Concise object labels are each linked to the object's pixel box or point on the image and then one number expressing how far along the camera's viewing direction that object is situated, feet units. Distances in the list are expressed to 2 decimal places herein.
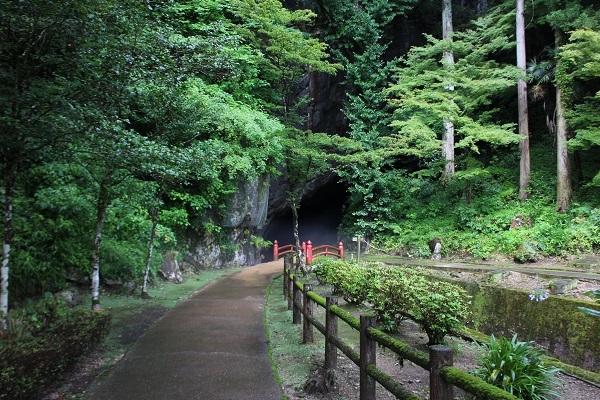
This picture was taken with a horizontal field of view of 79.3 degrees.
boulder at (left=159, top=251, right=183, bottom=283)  34.81
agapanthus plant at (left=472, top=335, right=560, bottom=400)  12.13
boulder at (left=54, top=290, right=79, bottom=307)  20.63
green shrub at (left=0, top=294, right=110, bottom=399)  9.79
